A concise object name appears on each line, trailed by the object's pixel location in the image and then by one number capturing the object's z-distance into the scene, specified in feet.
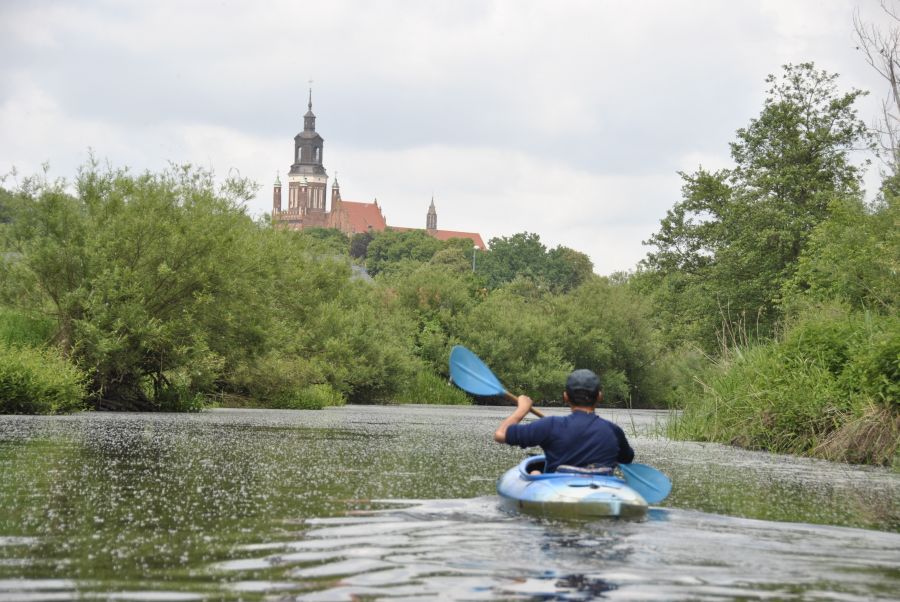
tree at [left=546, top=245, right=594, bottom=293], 419.95
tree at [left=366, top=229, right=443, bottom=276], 450.71
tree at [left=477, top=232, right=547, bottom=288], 420.77
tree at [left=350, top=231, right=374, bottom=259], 544.21
